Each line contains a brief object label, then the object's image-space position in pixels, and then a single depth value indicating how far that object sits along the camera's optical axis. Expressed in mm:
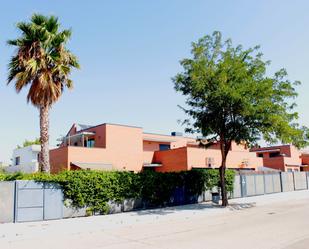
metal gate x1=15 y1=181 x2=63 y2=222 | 15797
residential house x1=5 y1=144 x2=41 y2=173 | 34938
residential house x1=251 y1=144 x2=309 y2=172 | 49500
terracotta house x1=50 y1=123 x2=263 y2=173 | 28781
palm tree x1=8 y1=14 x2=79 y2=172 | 18500
